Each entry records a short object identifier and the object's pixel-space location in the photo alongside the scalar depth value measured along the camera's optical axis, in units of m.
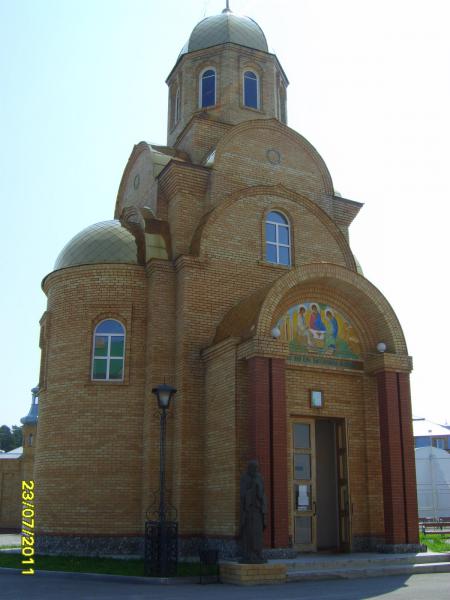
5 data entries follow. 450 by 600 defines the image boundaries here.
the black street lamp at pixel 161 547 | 10.56
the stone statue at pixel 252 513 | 10.66
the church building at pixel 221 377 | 12.76
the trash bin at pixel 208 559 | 10.84
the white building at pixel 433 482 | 31.44
